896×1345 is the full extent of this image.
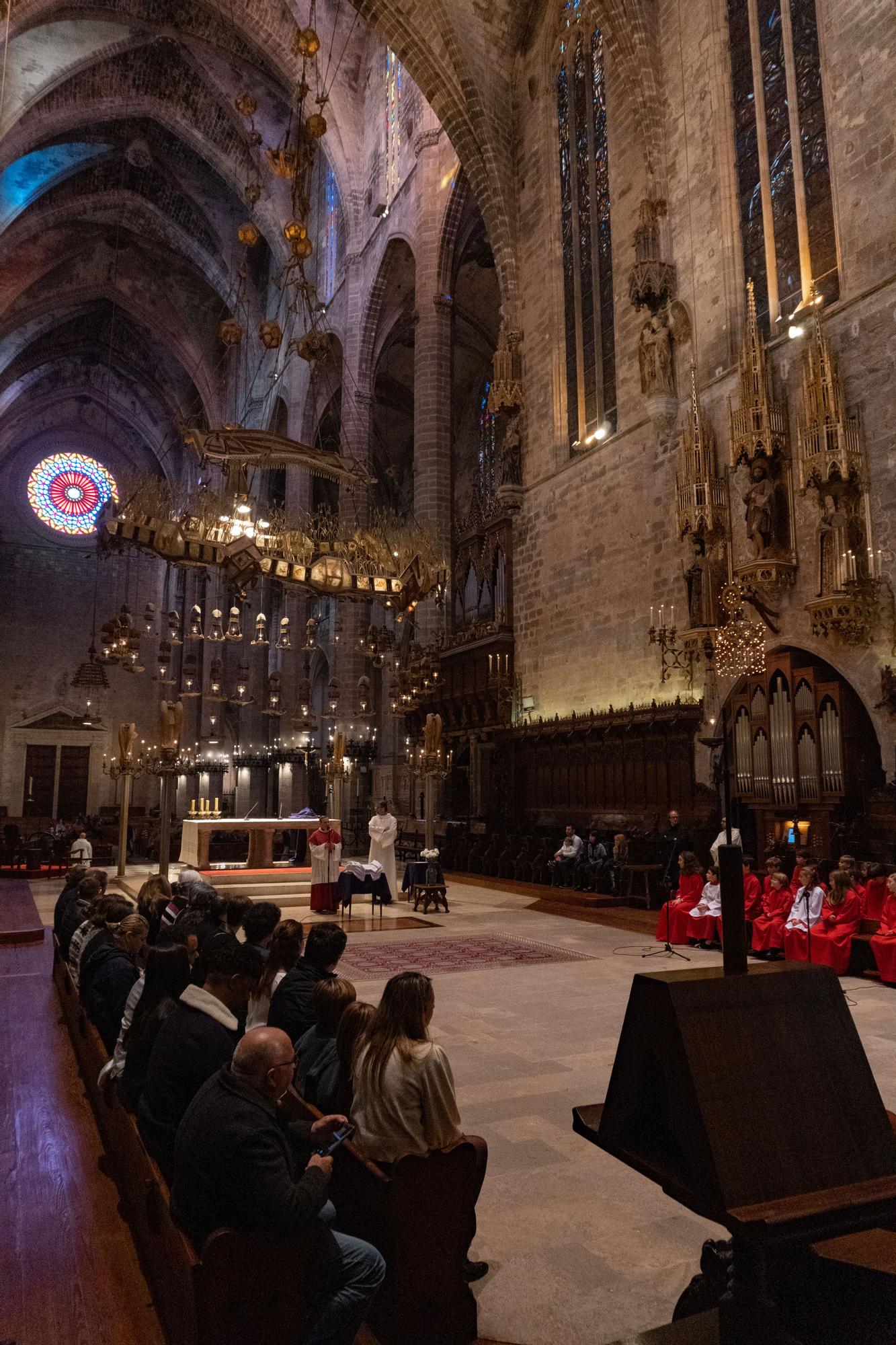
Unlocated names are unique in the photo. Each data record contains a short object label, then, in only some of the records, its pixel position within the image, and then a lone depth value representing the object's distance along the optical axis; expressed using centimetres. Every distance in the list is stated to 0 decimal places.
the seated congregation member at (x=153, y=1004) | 319
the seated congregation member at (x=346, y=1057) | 298
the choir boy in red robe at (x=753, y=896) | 898
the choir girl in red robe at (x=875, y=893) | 809
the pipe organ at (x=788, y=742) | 1051
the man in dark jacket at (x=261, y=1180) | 203
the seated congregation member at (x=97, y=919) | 510
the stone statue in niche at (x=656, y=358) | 1348
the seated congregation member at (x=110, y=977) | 422
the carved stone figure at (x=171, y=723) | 1279
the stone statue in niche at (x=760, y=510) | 1109
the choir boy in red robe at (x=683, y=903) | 955
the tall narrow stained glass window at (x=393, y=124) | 2256
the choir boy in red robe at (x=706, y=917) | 919
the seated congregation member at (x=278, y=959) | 421
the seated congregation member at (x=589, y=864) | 1357
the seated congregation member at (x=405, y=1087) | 255
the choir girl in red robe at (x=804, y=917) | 789
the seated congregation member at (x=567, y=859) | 1415
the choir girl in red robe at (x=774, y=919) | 852
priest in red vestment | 1241
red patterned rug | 820
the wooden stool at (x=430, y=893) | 1208
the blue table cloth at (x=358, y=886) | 1241
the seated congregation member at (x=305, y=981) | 380
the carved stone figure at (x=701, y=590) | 1220
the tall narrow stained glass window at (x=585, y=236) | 1598
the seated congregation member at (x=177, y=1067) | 278
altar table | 1441
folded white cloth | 1252
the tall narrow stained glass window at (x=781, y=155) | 1152
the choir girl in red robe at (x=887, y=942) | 739
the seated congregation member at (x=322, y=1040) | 322
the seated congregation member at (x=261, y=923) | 482
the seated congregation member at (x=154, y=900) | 593
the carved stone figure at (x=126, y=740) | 1530
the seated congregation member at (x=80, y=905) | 621
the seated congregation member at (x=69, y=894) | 688
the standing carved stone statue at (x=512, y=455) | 1814
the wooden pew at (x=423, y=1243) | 239
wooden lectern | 168
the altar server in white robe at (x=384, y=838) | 1298
